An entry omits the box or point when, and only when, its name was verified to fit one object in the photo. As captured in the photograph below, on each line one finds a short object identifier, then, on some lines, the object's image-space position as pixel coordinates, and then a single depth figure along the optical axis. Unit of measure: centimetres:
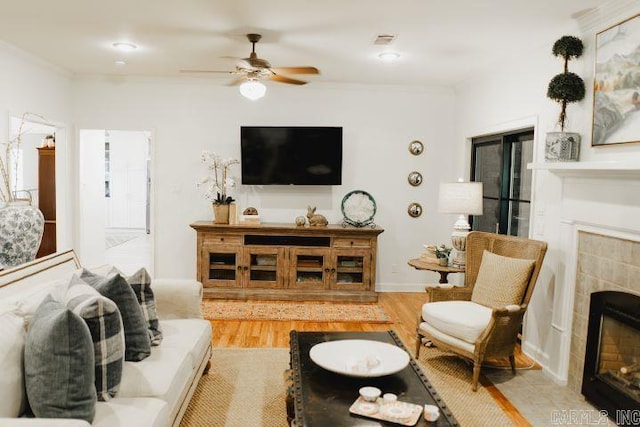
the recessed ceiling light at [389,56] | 445
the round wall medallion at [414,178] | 604
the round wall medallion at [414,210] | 605
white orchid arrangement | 561
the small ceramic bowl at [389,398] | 212
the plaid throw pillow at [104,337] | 200
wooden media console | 547
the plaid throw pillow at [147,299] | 274
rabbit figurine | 561
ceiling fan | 381
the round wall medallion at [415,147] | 602
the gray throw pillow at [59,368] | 174
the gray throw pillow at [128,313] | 240
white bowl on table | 237
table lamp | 427
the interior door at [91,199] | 594
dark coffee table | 200
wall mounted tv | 574
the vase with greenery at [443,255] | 443
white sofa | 177
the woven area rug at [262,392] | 287
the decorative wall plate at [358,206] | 589
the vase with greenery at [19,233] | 293
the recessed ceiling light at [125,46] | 434
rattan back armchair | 329
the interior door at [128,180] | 1102
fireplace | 278
